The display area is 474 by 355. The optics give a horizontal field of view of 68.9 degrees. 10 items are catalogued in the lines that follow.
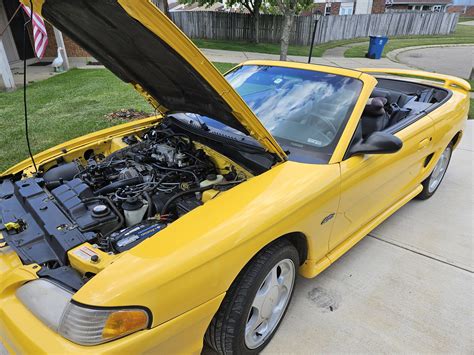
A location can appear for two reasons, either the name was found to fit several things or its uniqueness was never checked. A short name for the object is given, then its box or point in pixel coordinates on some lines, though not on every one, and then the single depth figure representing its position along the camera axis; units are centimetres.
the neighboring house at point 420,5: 4250
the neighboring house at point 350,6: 3231
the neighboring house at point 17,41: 1115
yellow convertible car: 143
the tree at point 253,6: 1761
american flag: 634
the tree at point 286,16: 1083
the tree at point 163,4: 1329
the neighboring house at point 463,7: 4750
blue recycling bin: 1426
